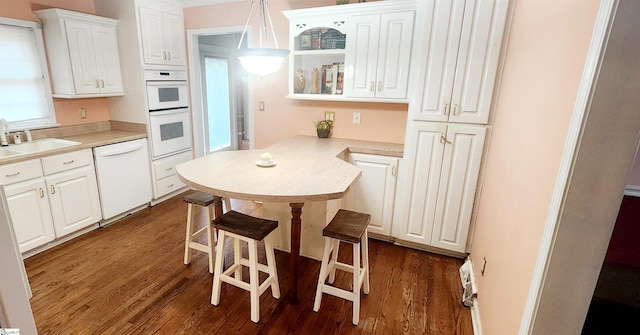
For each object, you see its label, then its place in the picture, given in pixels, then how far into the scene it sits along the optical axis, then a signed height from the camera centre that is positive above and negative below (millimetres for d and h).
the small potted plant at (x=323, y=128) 3232 -324
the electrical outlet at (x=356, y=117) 3156 -191
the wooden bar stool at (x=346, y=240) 1846 -958
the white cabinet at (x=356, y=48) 2592 +459
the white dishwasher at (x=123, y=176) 3012 -911
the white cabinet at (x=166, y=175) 3588 -1017
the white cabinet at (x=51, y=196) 2363 -932
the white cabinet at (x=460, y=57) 2184 +339
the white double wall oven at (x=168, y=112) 3416 -253
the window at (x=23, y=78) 2678 +60
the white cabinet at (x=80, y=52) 2818 +334
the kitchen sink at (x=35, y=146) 2512 -543
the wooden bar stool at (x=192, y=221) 2303 -997
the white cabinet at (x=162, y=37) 3236 +591
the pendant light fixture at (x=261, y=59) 1832 +219
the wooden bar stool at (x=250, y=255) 1856 -1015
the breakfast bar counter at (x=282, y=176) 1620 -493
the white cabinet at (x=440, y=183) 2445 -676
